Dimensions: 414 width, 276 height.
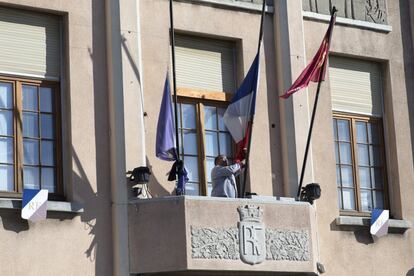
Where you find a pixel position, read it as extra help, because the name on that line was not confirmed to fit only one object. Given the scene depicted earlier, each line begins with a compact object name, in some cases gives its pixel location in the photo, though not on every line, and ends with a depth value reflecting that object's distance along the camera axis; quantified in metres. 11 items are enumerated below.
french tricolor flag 20.09
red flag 20.61
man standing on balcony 19.88
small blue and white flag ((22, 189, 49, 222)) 18.39
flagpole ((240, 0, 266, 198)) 19.94
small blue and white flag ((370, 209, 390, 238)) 22.16
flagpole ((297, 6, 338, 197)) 20.77
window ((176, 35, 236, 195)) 20.75
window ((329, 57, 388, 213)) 22.56
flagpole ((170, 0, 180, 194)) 19.59
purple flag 19.50
